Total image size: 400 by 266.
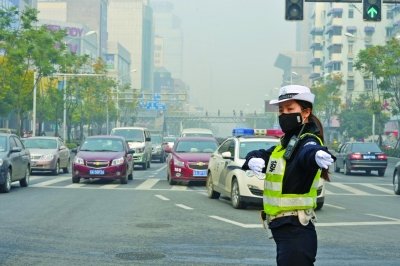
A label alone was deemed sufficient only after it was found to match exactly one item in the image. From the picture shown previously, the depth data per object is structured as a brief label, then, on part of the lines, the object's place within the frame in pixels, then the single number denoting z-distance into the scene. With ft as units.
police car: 46.96
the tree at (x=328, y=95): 274.16
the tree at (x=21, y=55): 144.46
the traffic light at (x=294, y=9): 58.13
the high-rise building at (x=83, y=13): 564.71
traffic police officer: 14.30
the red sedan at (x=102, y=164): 69.77
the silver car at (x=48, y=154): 85.15
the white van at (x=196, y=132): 122.42
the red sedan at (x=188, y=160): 67.46
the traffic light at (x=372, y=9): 60.23
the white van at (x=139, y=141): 105.09
